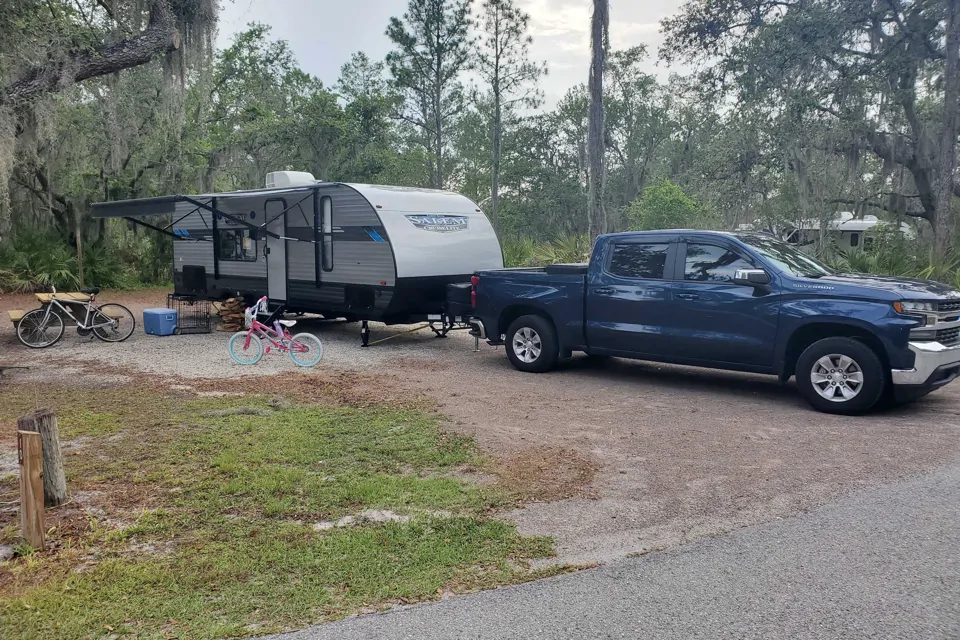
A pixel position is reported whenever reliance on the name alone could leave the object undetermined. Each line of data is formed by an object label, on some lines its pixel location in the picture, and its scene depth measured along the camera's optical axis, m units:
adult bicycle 11.74
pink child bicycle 10.33
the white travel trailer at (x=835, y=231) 17.89
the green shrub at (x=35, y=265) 19.95
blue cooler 13.21
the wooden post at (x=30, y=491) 4.11
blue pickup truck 7.14
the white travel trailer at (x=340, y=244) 11.60
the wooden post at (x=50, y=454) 4.38
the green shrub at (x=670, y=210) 35.75
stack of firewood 14.27
